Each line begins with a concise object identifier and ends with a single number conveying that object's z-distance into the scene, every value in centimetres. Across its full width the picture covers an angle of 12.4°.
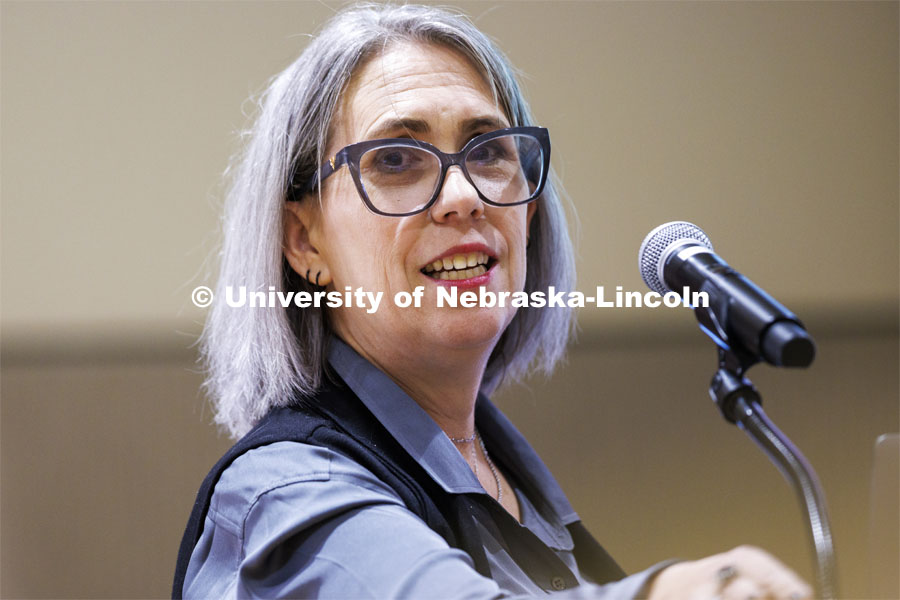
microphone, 224
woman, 240
